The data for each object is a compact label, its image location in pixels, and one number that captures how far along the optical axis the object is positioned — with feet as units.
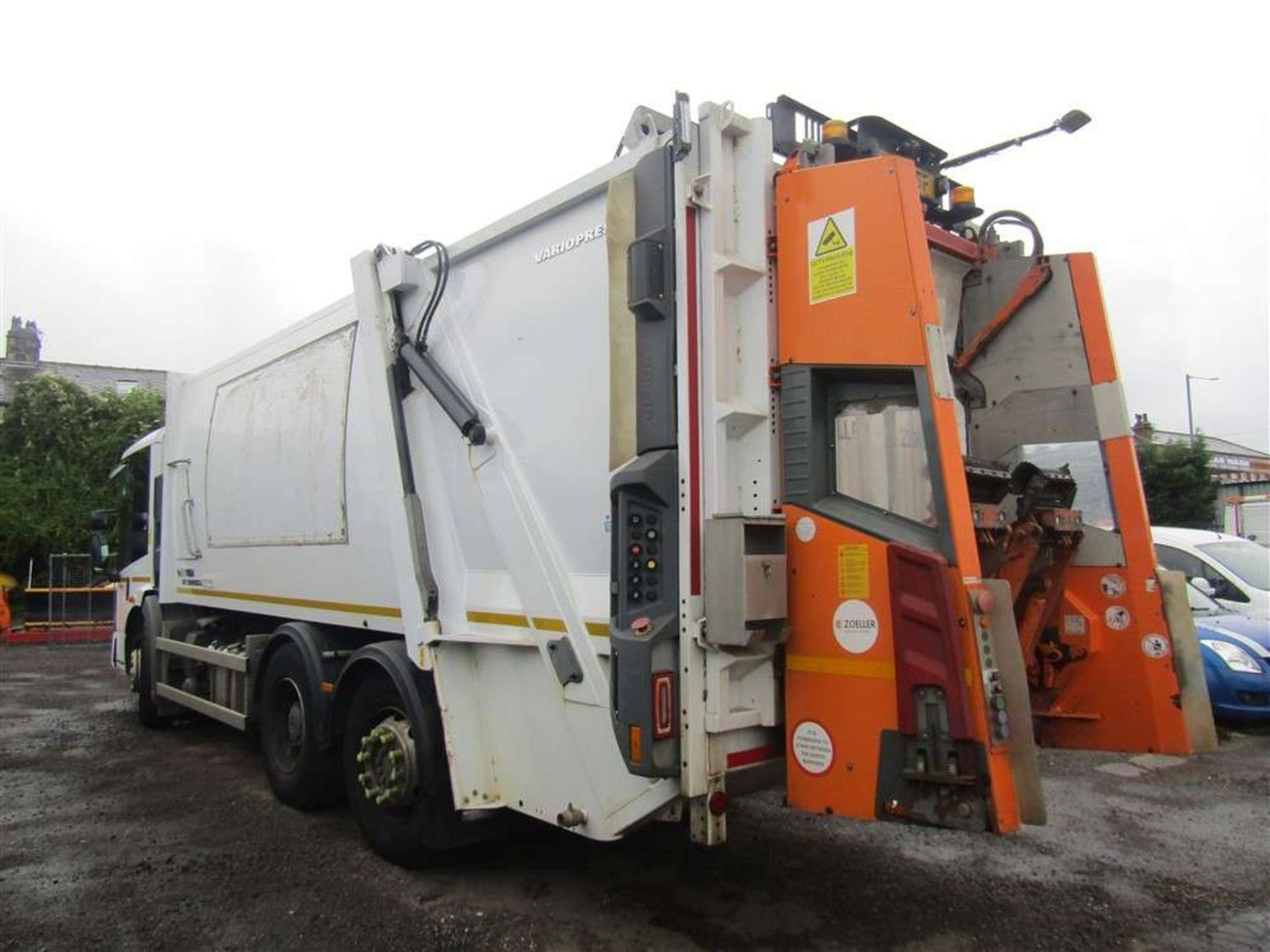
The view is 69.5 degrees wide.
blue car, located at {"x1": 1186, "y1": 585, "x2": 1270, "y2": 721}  24.20
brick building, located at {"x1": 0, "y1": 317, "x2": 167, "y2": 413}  118.11
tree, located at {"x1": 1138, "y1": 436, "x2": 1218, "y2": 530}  64.18
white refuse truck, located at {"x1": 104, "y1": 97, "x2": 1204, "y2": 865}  9.82
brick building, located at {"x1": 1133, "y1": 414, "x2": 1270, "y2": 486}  83.35
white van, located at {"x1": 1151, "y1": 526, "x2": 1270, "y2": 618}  27.09
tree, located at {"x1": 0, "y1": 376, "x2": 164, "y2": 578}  66.80
